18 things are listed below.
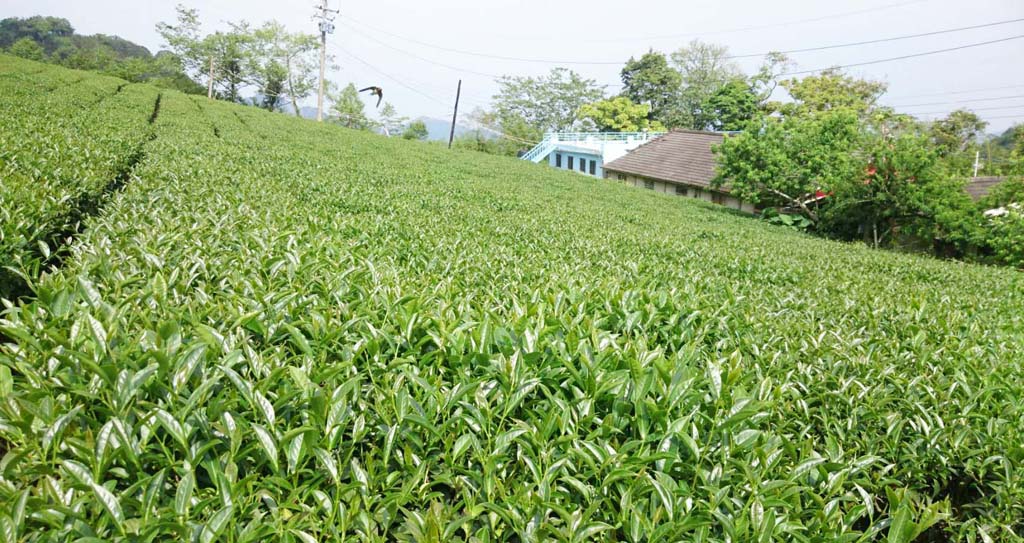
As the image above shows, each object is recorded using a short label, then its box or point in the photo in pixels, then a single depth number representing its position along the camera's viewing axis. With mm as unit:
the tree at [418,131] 56862
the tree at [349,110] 60125
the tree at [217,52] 49188
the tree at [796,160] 19141
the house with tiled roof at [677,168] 26594
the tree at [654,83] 53625
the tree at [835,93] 38812
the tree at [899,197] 16750
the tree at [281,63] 50750
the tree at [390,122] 61562
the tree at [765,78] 43312
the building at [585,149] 38000
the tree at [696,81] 53438
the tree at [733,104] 45344
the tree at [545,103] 59656
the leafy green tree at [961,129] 40112
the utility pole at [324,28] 36438
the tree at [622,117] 51969
